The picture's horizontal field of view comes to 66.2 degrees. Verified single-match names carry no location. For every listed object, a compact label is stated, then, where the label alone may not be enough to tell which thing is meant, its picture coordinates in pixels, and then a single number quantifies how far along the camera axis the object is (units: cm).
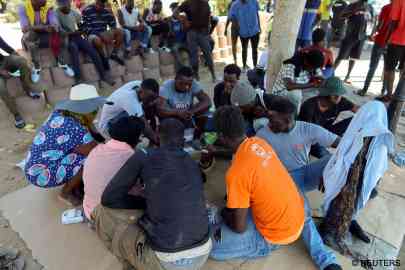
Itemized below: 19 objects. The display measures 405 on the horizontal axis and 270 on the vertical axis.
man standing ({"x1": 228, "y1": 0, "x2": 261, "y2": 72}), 638
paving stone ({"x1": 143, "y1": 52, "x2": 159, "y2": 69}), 634
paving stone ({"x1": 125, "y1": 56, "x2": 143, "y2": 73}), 602
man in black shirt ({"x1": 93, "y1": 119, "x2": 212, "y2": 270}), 178
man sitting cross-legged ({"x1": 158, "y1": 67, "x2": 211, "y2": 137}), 352
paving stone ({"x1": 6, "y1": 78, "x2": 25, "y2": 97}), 452
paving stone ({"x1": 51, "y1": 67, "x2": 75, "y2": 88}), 500
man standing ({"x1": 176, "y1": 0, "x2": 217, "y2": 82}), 591
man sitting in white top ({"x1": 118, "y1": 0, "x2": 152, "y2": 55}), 600
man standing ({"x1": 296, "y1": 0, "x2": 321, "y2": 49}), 546
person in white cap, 260
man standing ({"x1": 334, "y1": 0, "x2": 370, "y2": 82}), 558
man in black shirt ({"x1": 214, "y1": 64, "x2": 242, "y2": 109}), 354
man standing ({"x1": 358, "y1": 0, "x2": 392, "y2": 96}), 480
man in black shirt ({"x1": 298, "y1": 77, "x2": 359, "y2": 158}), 303
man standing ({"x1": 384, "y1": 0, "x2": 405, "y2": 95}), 457
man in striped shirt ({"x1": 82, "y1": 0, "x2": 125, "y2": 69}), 542
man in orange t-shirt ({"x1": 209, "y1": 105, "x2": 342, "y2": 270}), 188
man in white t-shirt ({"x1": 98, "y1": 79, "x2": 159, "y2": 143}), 307
